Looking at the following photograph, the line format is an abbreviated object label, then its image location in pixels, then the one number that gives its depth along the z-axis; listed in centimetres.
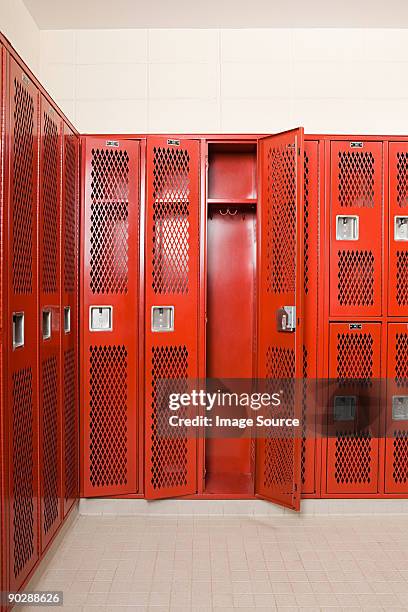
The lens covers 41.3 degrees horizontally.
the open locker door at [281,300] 322
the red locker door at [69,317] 304
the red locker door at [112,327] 341
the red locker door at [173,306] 342
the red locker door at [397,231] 349
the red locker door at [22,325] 218
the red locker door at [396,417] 352
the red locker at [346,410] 351
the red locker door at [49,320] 263
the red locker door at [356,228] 348
